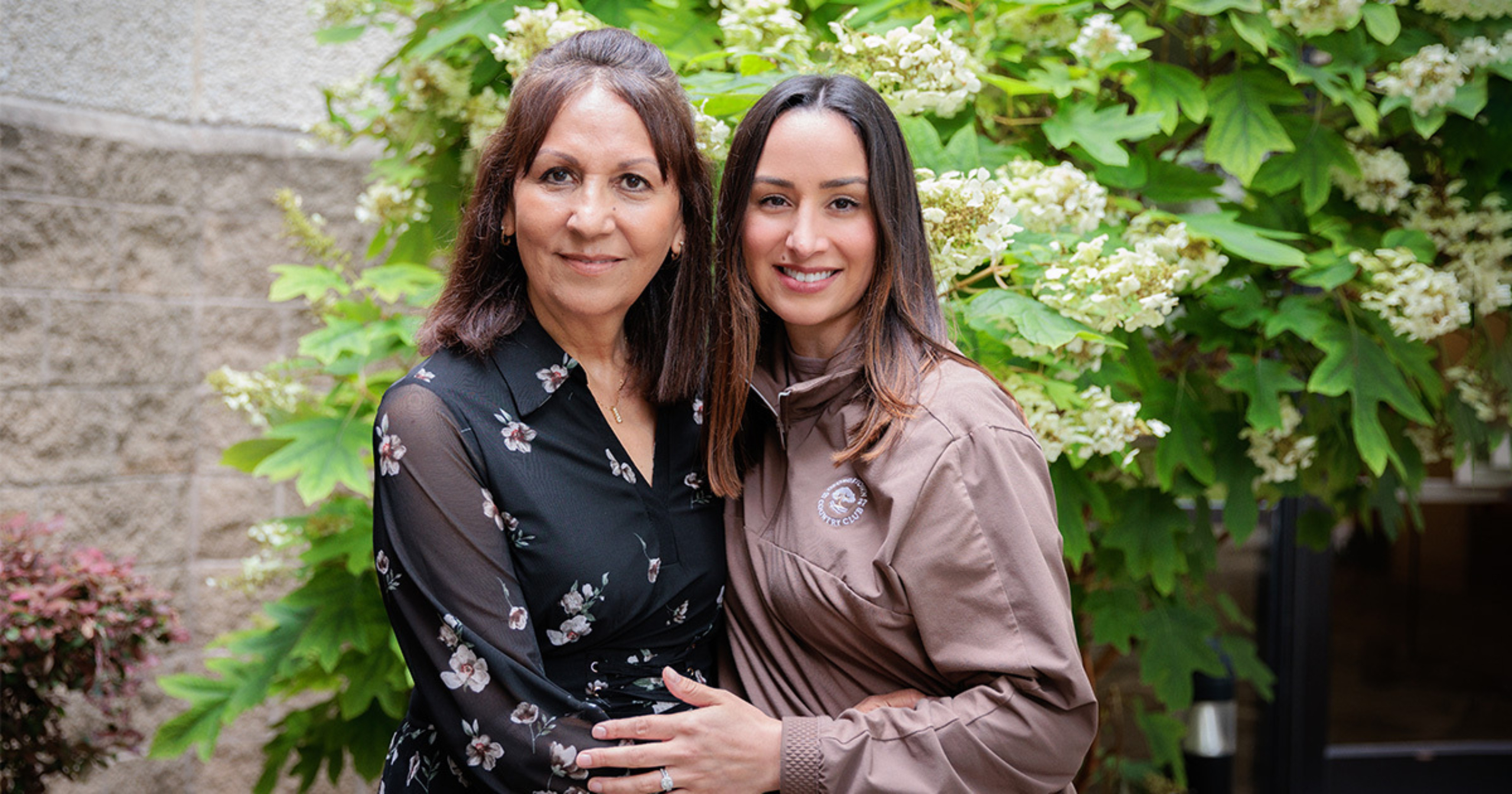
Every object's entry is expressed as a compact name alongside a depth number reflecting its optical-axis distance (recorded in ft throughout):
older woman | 5.48
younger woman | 5.60
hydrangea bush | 7.13
